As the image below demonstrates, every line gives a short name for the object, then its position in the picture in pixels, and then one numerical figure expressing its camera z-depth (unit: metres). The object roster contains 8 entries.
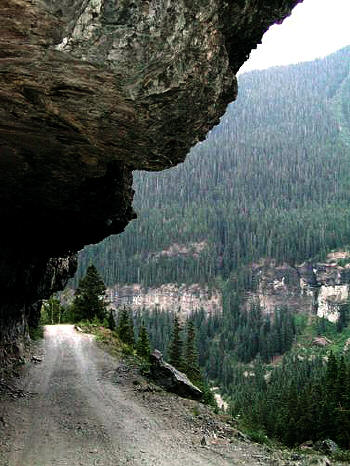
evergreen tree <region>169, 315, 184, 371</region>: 39.62
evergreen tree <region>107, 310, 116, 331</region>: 48.70
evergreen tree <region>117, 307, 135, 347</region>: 42.84
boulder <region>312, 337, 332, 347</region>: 141.75
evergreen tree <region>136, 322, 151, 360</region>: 36.91
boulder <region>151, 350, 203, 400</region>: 18.97
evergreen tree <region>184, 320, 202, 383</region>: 38.30
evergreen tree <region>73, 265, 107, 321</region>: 47.25
